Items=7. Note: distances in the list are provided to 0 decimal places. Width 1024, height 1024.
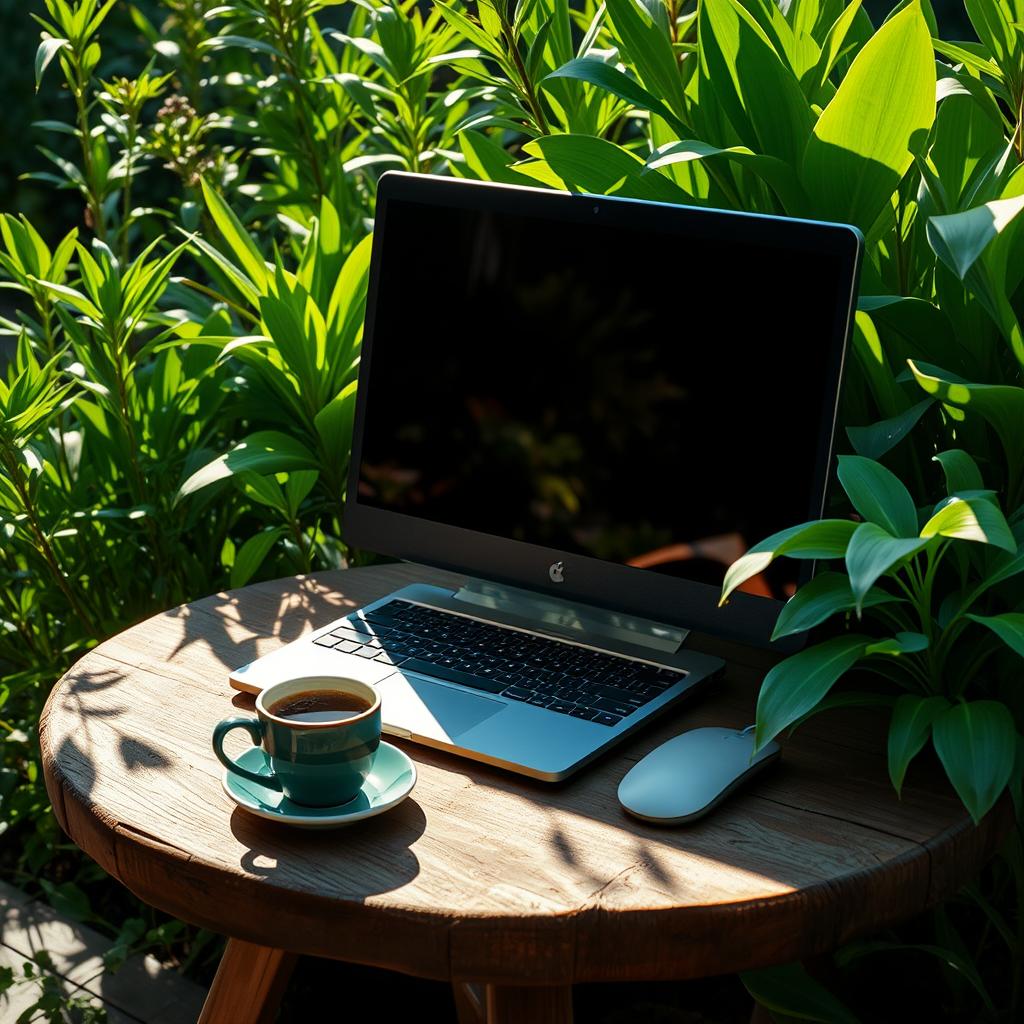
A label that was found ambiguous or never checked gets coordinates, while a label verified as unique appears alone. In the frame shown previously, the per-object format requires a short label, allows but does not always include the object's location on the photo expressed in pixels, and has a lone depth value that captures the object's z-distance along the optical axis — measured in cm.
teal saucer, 104
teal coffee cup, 104
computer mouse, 107
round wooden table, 96
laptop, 120
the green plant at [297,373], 165
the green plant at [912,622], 100
